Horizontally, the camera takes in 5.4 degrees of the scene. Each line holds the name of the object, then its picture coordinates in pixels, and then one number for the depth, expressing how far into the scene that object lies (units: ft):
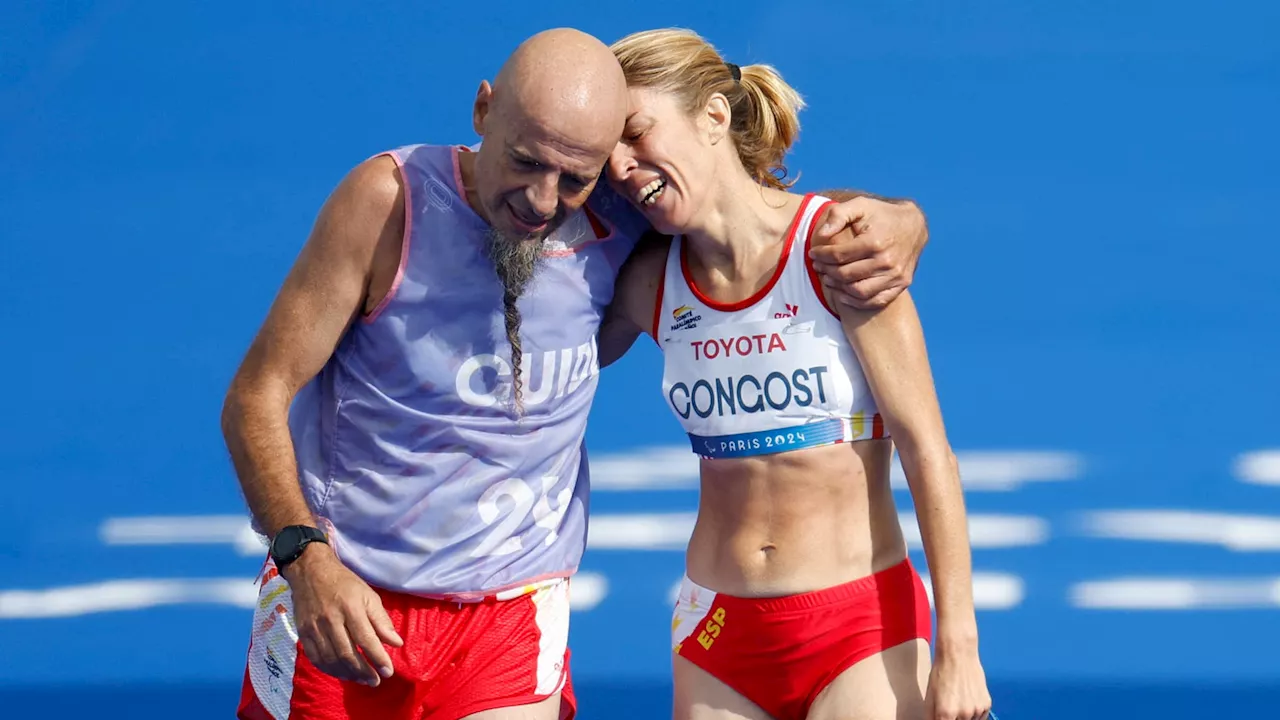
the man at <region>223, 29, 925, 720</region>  50.07
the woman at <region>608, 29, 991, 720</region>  50.32
